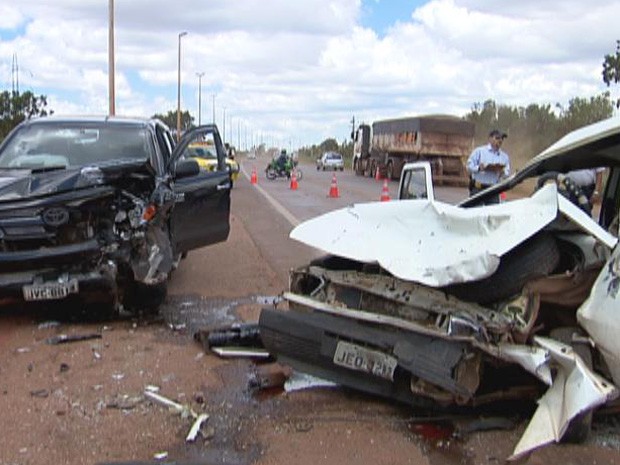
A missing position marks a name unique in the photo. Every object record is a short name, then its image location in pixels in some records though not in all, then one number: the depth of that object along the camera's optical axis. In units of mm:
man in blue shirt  10016
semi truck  32750
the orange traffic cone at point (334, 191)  24884
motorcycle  38750
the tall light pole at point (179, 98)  50906
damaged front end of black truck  6059
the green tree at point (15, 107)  38969
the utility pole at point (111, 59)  28062
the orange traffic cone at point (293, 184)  29367
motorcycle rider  38750
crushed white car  3838
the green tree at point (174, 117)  79062
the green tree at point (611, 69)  29453
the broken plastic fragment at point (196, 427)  4121
